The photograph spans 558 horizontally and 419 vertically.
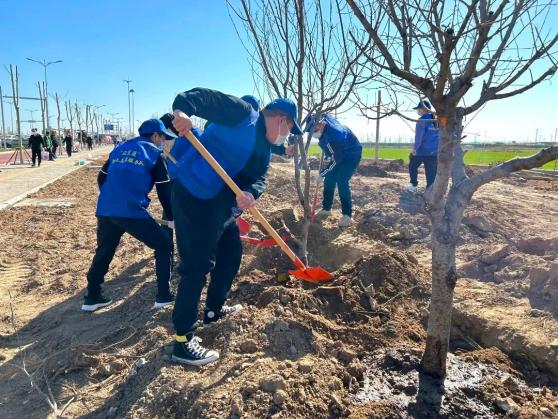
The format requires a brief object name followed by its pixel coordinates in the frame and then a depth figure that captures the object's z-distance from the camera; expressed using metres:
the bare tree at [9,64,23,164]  20.56
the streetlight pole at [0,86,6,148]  37.23
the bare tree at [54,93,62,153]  39.05
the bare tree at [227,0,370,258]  4.18
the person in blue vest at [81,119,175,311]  3.85
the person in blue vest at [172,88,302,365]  2.76
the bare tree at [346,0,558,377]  2.17
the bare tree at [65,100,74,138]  46.69
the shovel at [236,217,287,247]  4.55
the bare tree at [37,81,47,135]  29.48
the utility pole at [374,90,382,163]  17.25
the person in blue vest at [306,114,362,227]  6.04
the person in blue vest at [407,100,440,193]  8.00
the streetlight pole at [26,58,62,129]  30.98
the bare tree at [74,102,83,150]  50.19
